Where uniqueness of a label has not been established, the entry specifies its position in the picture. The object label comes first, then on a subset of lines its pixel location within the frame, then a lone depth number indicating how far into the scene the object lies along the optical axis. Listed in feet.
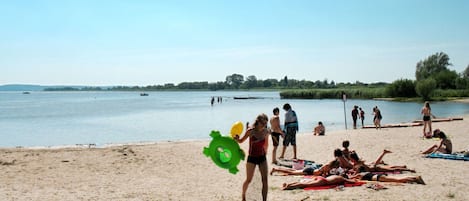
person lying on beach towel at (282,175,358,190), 28.32
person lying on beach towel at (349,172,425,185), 28.76
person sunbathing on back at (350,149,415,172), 32.37
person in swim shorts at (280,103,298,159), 41.07
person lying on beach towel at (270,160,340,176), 31.73
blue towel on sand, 37.55
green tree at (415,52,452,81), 328.08
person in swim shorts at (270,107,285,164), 39.27
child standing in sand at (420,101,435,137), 59.06
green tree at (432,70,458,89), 265.48
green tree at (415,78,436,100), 232.94
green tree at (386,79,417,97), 252.21
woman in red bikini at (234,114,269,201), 22.18
